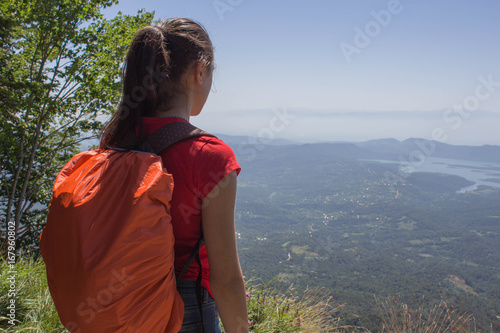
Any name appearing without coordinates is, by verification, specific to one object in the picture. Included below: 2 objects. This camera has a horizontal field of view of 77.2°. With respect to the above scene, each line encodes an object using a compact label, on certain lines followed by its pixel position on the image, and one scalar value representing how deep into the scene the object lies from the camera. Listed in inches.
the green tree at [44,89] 210.4
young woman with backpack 35.0
